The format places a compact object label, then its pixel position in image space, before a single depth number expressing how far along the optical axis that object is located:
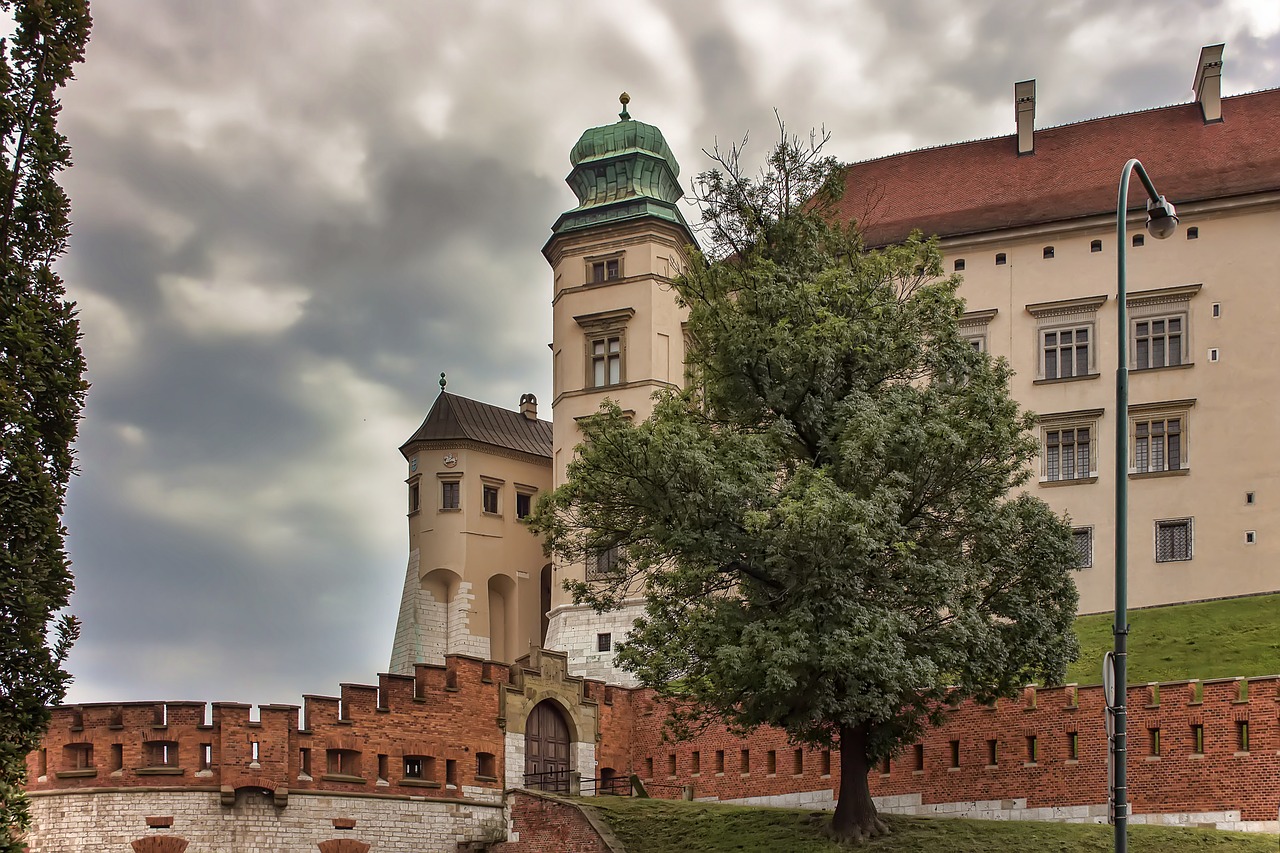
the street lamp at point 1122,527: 19.56
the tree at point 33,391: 19.42
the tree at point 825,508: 27.80
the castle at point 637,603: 33.16
